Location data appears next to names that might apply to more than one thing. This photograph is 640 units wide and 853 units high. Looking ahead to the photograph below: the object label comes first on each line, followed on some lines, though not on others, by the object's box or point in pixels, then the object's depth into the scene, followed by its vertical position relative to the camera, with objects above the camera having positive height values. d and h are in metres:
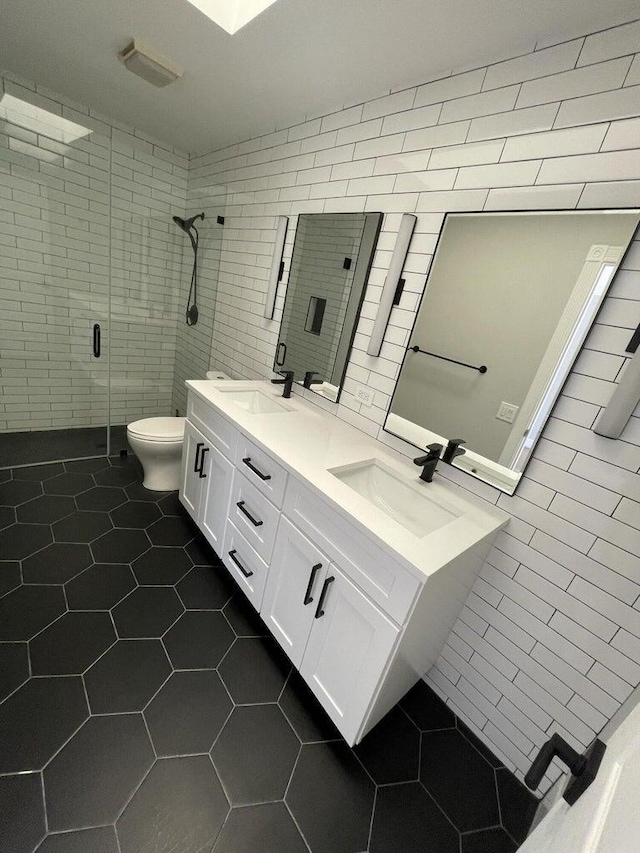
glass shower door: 2.19 -0.25
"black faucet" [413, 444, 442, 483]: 1.28 -0.48
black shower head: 2.83 +0.36
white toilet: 2.16 -1.10
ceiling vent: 1.52 +0.85
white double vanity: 0.99 -0.76
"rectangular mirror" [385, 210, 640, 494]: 1.03 +0.05
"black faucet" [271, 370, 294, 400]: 1.99 -0.49
